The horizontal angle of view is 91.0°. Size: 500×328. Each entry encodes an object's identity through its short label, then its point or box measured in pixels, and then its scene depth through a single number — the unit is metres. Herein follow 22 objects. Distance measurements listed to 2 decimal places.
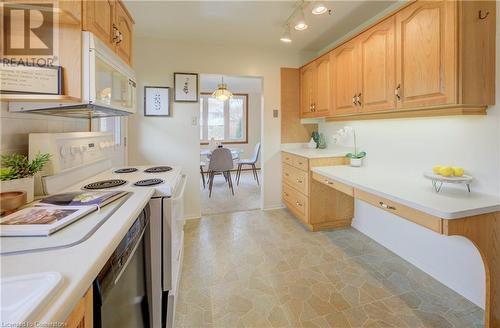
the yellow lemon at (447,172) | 1.61
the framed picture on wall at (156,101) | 3.10
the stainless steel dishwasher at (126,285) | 0.69
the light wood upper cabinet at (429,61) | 1.46
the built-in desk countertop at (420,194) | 1.33
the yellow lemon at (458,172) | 1.62
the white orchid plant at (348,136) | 2.68
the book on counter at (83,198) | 1.03
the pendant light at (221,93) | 4.76
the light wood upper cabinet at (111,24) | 1.20
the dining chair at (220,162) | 4.43
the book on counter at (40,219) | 0.75
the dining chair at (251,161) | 5.39
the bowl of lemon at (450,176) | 1.56
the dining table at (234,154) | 5.11
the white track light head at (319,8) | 2.00
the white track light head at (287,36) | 2.58
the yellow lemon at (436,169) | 1.70
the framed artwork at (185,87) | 3.16
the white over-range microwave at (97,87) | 1.15
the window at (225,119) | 6.73
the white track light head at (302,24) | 2.29
